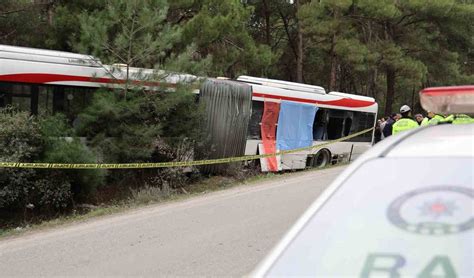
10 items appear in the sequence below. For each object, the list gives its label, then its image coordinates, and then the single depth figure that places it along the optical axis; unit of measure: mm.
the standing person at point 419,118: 14262
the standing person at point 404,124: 9961
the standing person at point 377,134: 23047
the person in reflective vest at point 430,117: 10116
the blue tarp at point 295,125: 16297
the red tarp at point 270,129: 15656
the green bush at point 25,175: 9273
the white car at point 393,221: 1809
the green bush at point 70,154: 9859
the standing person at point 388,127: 14209
